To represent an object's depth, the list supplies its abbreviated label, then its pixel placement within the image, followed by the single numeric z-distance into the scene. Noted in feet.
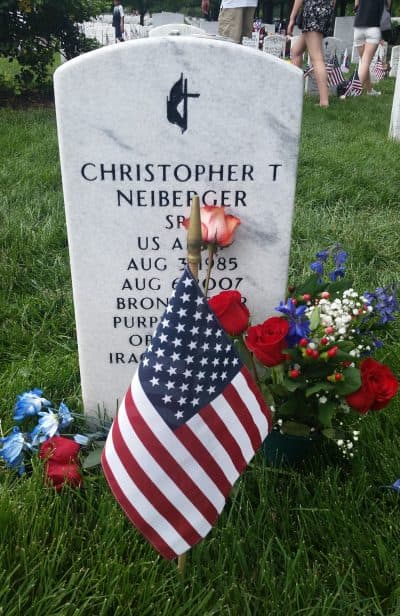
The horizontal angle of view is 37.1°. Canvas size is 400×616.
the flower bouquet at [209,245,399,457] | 5.90
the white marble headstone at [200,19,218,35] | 81.92
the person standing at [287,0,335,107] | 24.94
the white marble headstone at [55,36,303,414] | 5.56
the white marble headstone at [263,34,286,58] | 48.24
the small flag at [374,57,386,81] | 42.98
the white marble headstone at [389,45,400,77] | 48.28
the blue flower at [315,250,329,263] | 6.91
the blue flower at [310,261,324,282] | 6.85
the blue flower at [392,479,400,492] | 5.93
